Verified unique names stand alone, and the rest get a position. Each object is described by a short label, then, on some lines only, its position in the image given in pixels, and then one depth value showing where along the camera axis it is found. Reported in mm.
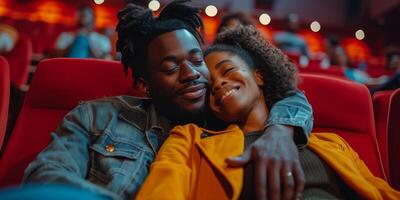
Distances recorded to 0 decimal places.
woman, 875
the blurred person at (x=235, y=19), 2168
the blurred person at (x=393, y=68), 2268
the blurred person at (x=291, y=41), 3966
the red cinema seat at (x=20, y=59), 2395
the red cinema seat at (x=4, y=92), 1137
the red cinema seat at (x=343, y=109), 1222
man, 877
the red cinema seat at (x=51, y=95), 1127
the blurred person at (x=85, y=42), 2715
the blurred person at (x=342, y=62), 3248
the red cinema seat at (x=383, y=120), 1239
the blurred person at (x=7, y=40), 2549
